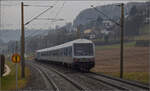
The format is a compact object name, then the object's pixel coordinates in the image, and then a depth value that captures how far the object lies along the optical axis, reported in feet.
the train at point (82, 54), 110.42
